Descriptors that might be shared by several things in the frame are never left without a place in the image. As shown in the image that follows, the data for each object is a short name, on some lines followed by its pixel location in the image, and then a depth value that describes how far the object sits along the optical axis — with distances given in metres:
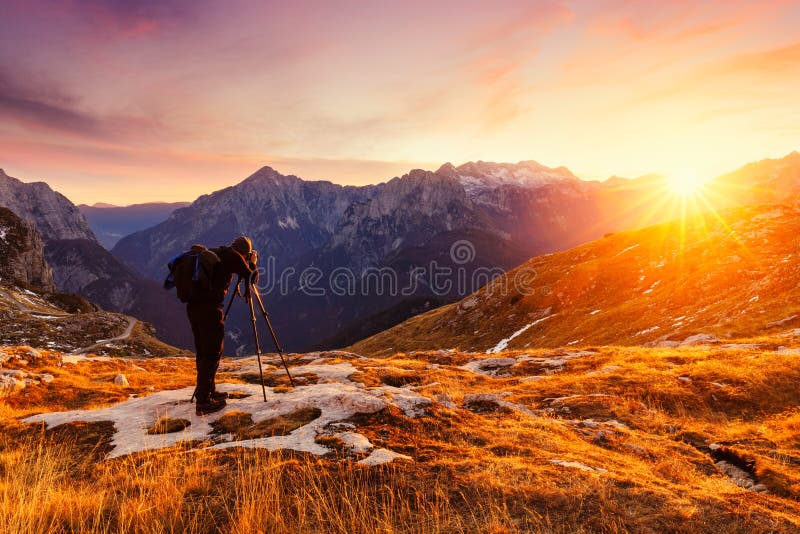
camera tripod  10.89
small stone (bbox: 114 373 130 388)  15.26
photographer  10.52
